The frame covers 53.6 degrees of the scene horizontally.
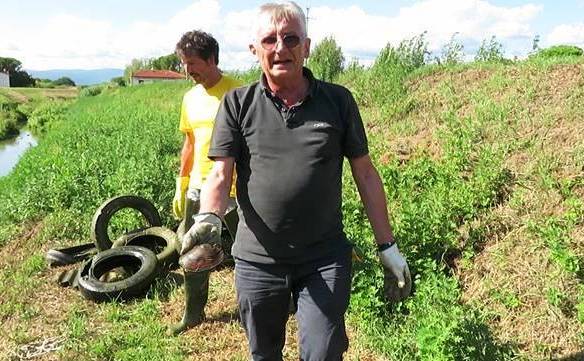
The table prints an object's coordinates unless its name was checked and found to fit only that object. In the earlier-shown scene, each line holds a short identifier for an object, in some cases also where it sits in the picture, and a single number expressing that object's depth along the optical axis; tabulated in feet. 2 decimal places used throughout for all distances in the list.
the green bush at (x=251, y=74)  53.31
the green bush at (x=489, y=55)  30.86
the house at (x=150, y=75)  269.23
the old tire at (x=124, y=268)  17.66
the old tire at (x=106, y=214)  20.86
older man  8.18
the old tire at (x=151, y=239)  20.58
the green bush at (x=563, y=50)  39.70
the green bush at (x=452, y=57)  33.30
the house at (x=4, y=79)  313.32
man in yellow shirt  13.32
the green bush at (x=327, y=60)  44.01
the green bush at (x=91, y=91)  179.68
